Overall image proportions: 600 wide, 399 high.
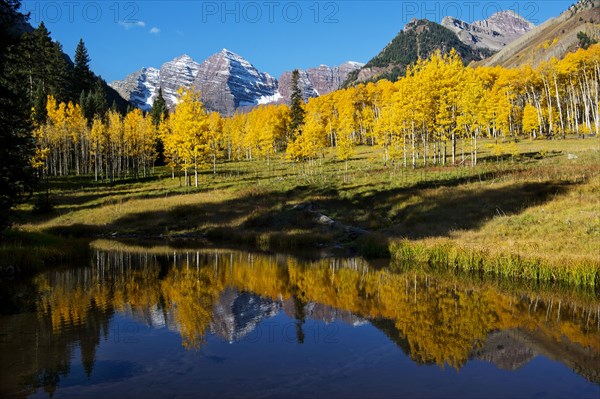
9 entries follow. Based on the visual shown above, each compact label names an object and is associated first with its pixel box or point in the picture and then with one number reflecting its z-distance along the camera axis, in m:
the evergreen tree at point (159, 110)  98.10
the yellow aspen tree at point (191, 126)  53.28
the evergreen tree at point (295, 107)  95.00
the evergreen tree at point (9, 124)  17.55
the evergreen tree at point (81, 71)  102.69
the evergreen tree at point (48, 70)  91.25
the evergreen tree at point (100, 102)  91.38
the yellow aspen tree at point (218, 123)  94.97
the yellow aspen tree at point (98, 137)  71.62
